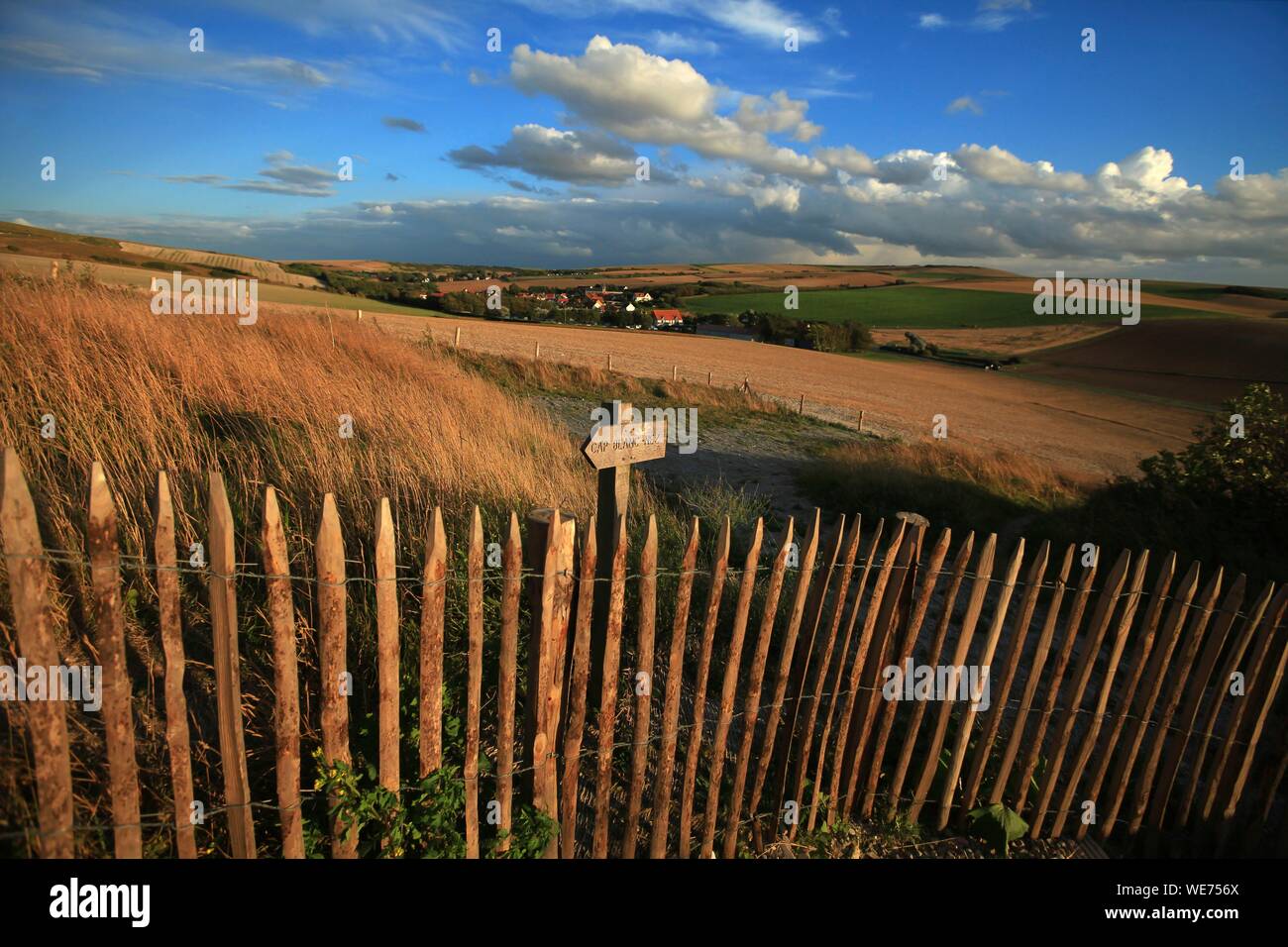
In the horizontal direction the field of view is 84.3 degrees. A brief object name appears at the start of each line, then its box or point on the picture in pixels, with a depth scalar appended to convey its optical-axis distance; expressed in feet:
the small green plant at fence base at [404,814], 8.14
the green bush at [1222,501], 26.53
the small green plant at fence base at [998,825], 11.72
